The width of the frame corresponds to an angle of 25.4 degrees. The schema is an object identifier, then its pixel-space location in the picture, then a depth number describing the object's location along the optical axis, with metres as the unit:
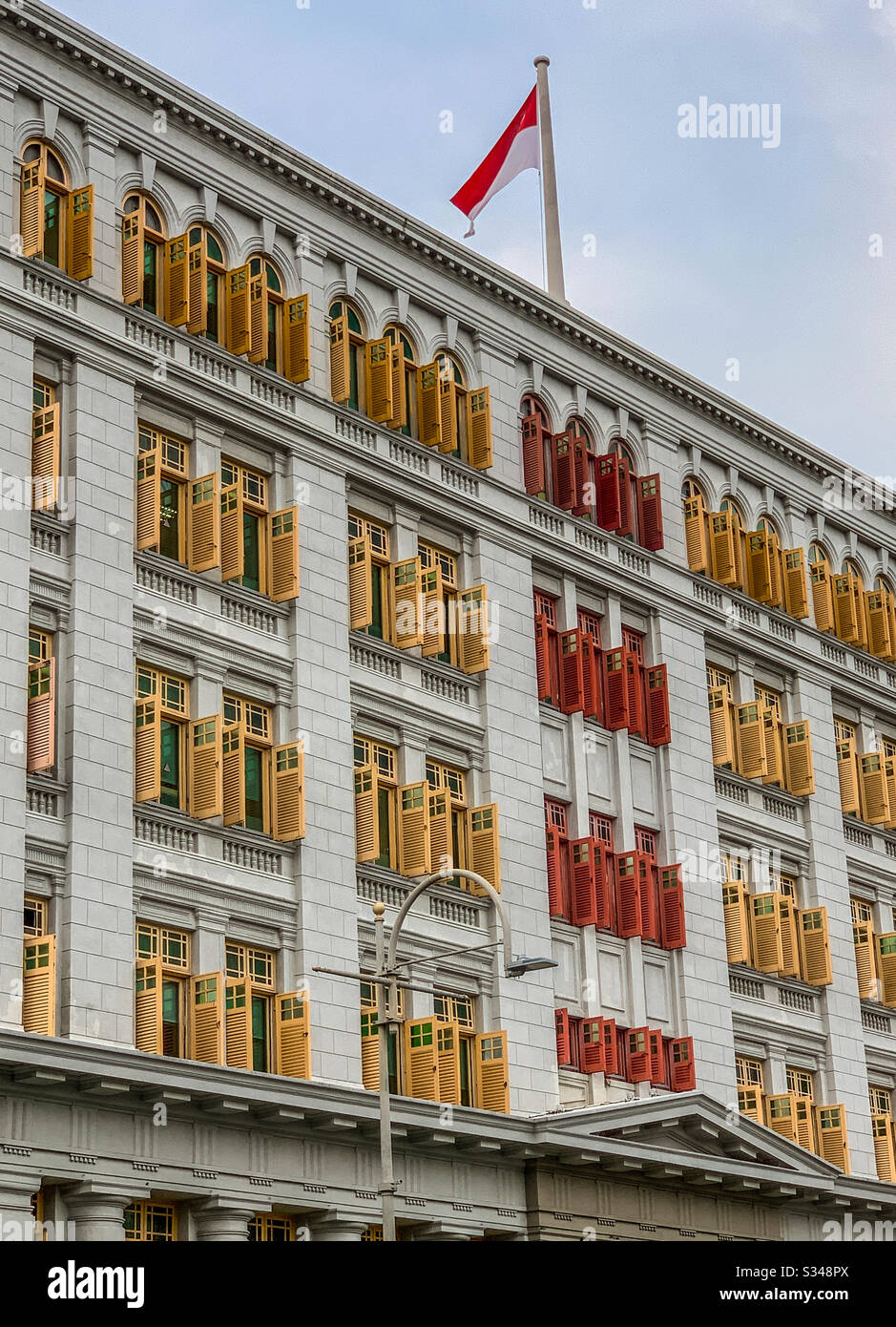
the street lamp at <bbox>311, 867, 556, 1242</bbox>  27.27
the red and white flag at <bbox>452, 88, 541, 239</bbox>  46.19
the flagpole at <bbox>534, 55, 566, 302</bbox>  48.34
